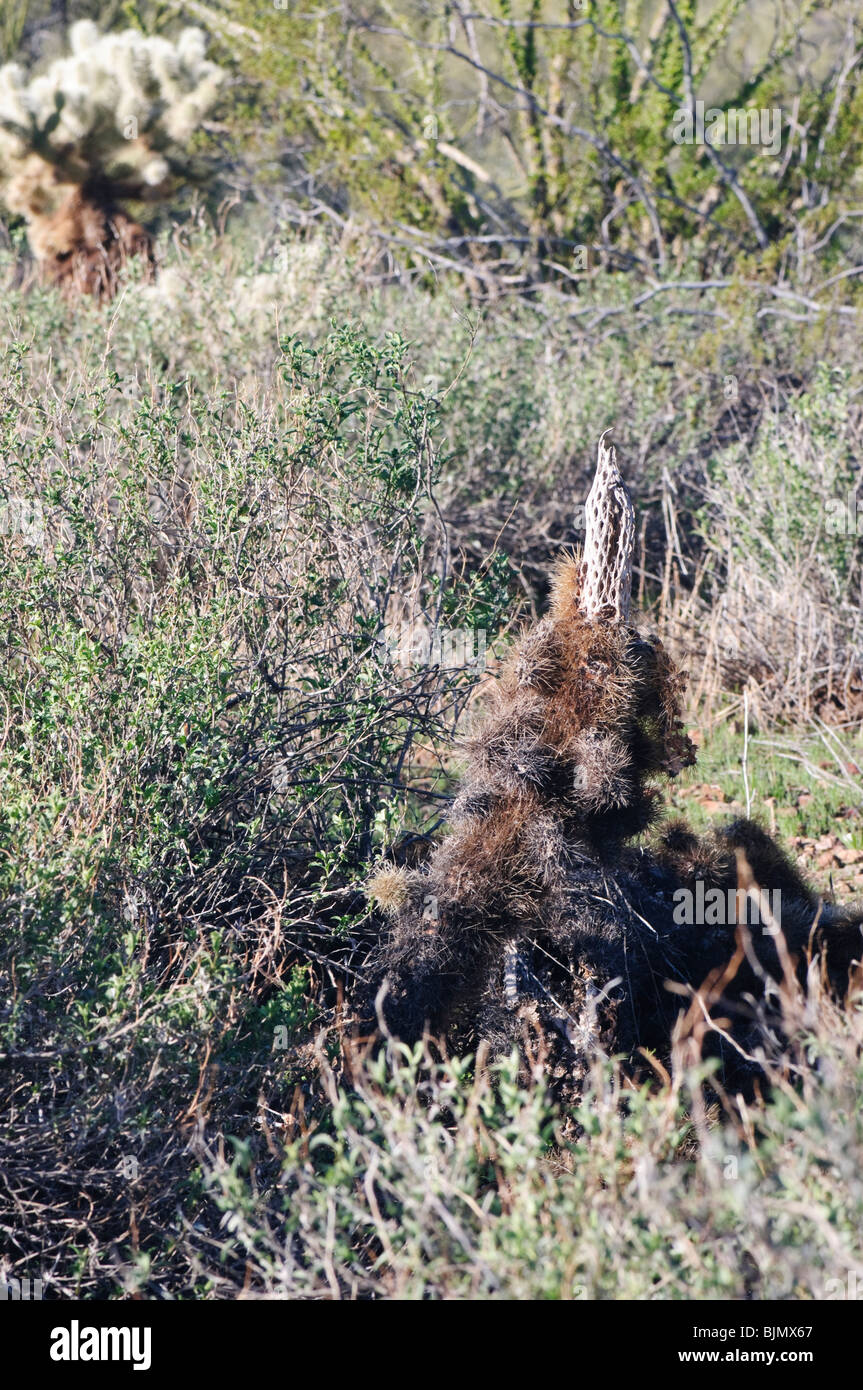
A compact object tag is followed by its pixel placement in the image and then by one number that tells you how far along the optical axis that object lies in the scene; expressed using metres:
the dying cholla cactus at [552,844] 8.07
